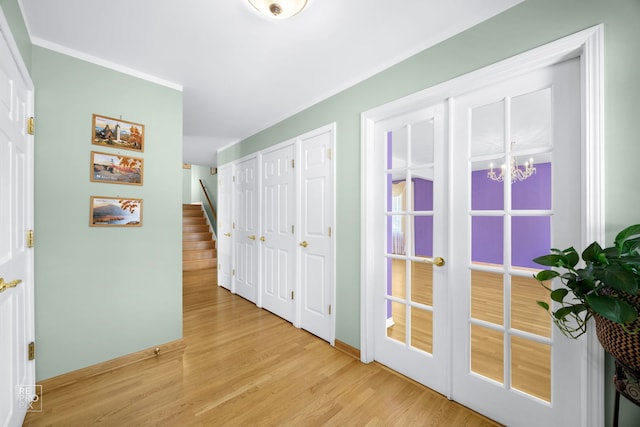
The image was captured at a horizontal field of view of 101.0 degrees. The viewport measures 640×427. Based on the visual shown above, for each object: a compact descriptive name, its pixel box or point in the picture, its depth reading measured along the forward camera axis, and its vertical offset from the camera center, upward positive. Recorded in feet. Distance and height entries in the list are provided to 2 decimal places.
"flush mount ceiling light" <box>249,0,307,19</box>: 4.63 +3.68
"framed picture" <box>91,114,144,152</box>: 6.69 +2.08
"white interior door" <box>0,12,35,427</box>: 4.10 -0.50
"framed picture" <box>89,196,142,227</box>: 6.66 +0.01
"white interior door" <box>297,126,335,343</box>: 8.39 -0.70
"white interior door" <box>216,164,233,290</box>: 14.15 -0.76
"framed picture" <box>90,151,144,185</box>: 6.67 +1.15
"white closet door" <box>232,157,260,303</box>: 12.03 -0.85
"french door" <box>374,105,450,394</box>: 5.96 -0.90
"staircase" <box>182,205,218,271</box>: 19.24 -2.37
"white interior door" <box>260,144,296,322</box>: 9.93 -0.78
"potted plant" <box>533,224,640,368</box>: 2.79 -0.94
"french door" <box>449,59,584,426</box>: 4.42 -0.42
